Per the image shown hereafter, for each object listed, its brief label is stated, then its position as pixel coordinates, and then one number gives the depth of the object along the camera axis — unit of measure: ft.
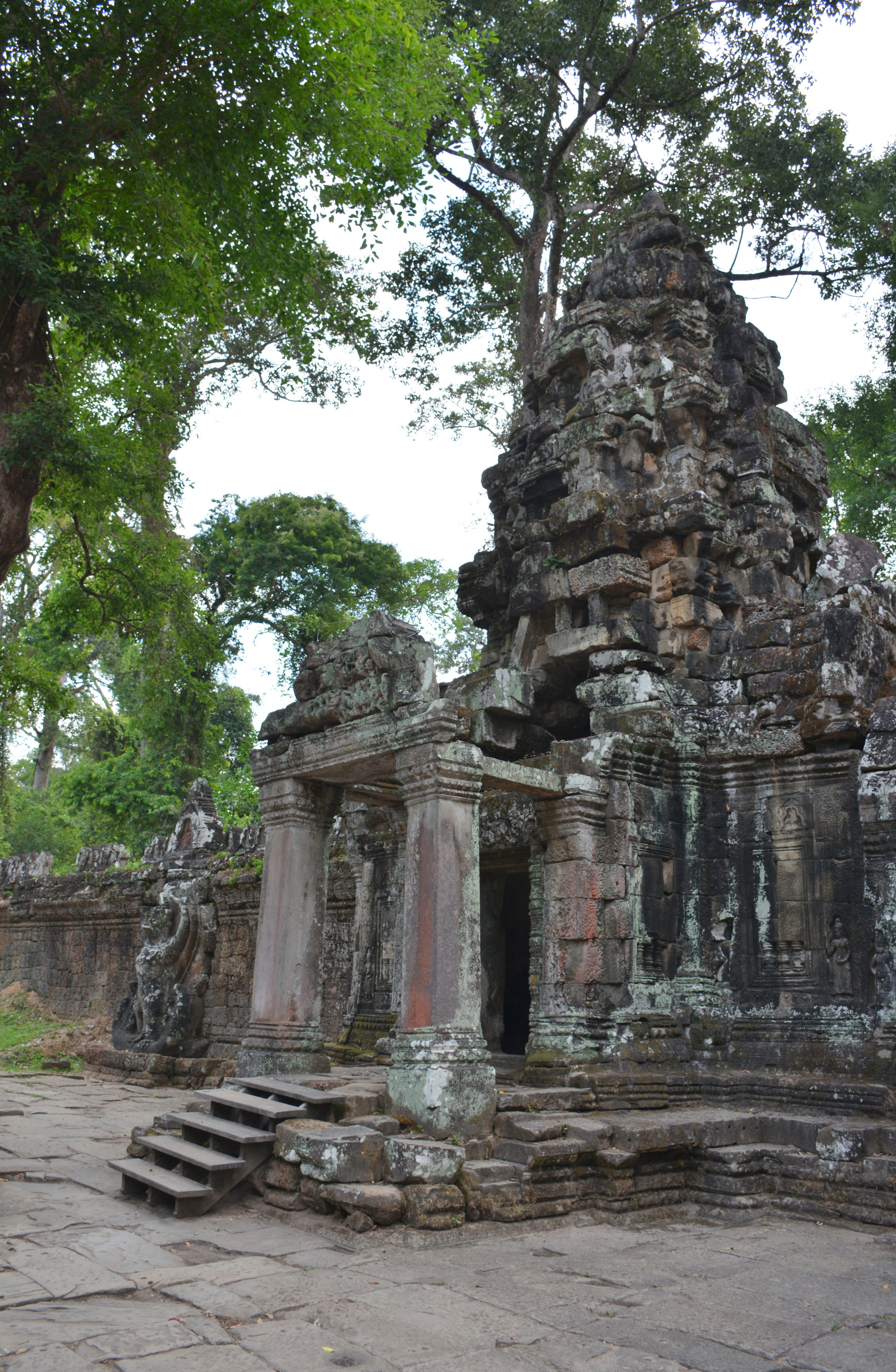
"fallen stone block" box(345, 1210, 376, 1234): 16.17
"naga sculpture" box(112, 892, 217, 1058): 36.22
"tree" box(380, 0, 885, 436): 45.96
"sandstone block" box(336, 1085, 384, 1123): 19.31
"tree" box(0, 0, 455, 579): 22.82
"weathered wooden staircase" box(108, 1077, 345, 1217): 18.15
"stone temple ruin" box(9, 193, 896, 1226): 19.11
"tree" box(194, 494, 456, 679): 68.54
